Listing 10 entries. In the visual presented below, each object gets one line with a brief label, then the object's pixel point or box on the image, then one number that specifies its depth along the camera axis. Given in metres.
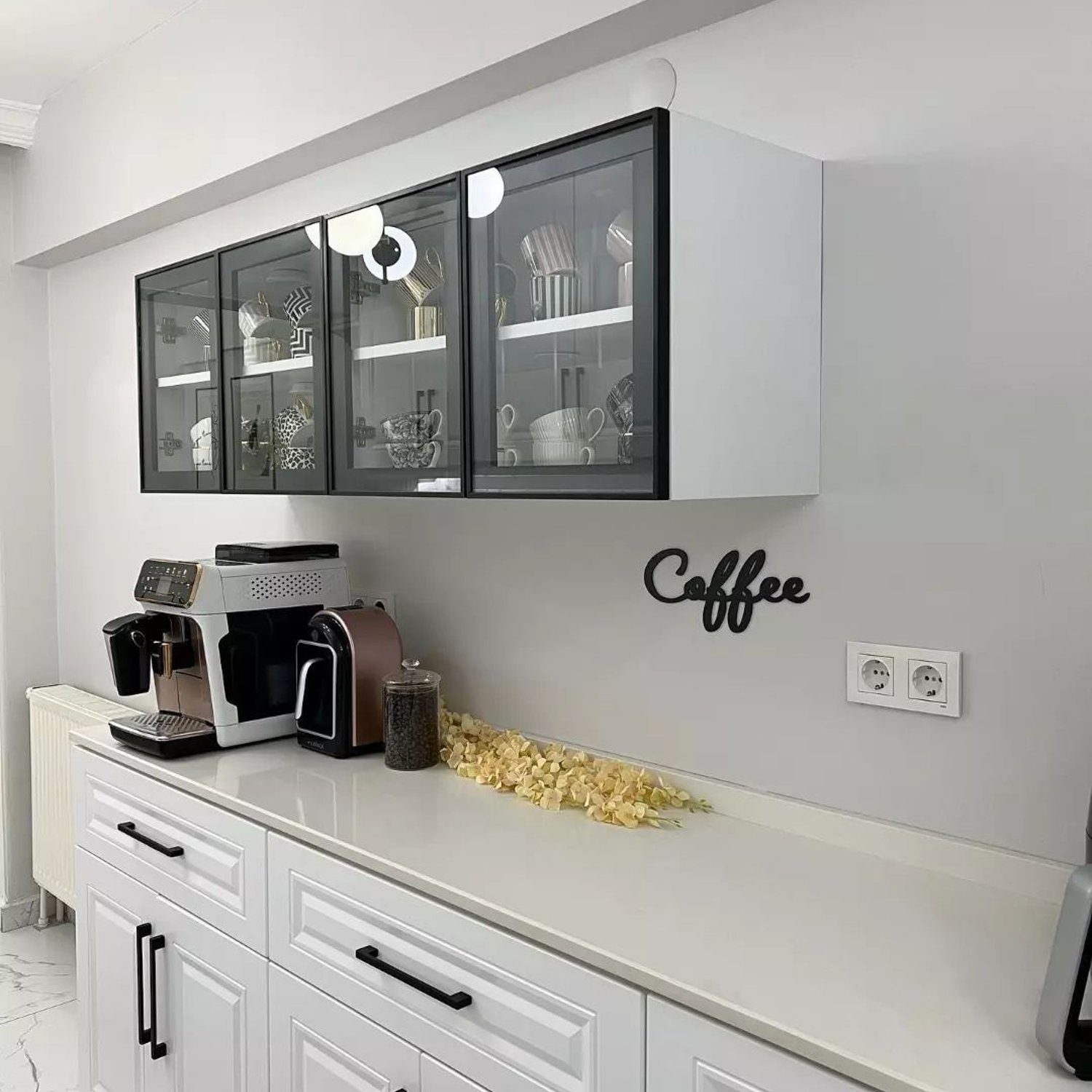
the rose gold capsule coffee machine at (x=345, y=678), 2.23
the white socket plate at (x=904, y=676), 1.57
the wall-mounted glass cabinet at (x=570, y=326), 1.46
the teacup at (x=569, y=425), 1.55
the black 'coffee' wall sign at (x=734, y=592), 1.78
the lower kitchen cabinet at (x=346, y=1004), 1.26
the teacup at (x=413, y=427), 1.83
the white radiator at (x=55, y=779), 3.37
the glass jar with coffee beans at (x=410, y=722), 2.13
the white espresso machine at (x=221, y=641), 2.28
